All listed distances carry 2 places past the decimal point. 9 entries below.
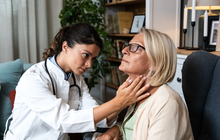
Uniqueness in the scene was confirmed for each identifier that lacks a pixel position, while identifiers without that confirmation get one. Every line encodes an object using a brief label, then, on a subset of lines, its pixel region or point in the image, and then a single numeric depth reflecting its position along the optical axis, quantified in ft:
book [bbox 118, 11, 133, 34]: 9.62
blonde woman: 2.92
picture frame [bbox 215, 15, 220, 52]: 5.95
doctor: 3.47
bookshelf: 9.81
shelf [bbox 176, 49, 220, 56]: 5.76
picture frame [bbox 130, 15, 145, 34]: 8.98
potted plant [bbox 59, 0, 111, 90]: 8.56
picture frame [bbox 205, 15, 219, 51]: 6.79
